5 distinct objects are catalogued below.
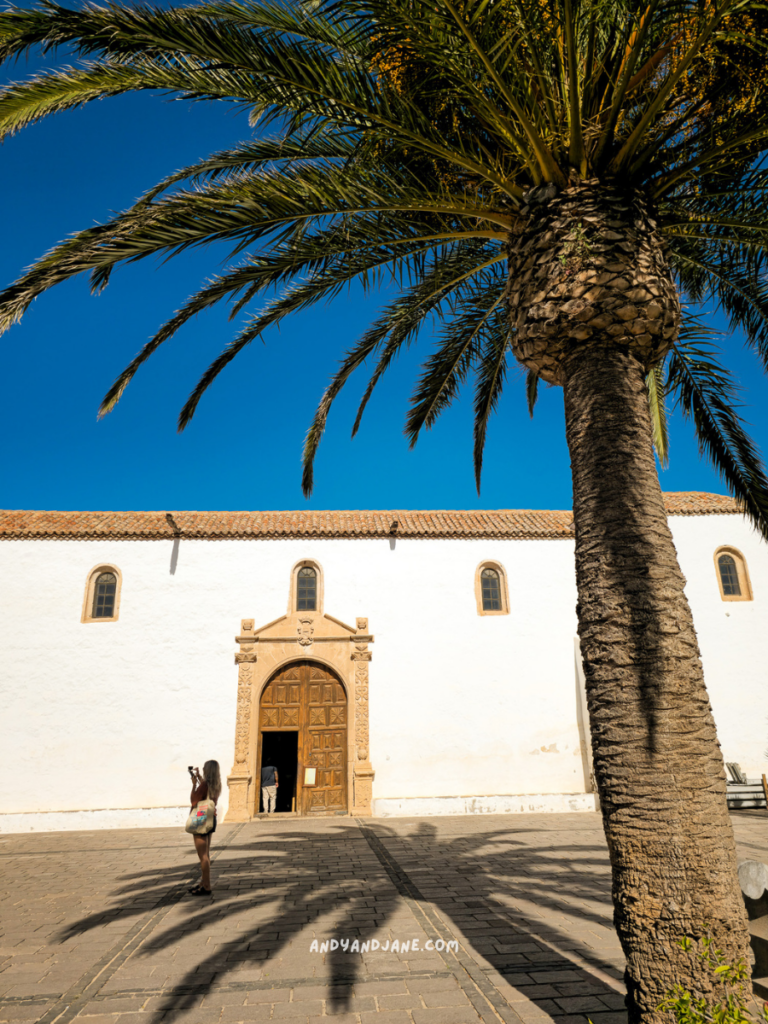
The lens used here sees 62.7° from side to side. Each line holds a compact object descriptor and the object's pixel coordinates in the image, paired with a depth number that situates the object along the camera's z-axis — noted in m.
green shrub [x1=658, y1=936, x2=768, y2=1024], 2.63
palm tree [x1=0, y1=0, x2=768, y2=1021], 3.11
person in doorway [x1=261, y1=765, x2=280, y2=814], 13.93
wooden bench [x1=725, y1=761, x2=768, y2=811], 13.14
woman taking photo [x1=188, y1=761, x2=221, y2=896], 6.99
